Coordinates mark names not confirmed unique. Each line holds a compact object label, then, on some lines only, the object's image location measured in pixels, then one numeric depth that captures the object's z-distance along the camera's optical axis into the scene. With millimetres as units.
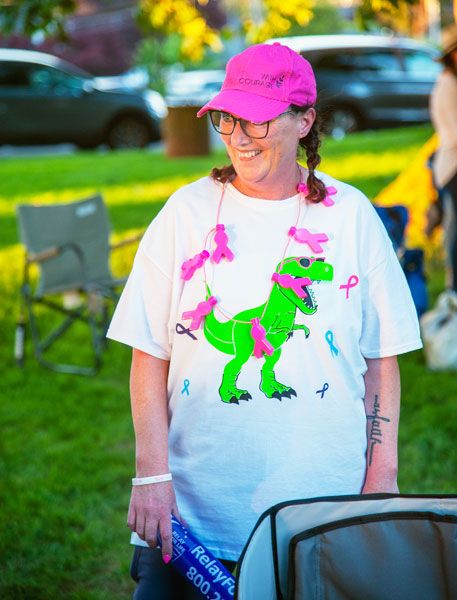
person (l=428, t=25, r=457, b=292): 6504
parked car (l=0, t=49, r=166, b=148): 18281
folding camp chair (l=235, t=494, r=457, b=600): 1945
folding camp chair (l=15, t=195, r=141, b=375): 6766
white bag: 6328
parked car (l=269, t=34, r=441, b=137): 18875
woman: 2297
